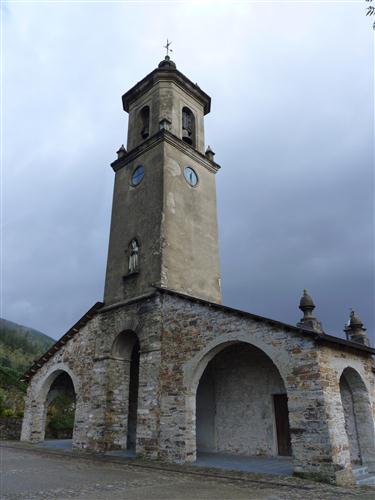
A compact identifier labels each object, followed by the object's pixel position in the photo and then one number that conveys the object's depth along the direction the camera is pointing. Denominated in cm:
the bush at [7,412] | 1839
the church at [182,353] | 865
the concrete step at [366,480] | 822
